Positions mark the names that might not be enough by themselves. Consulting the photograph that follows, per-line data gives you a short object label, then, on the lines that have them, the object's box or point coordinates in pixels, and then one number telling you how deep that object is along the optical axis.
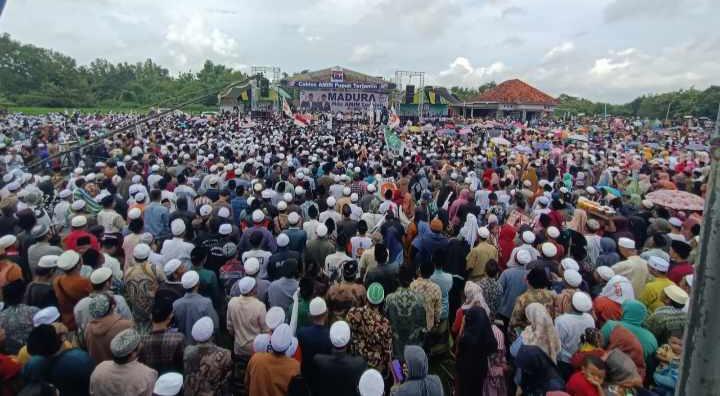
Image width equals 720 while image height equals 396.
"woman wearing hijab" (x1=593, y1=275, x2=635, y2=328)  3.48
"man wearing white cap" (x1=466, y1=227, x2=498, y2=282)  4.66
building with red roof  34.75
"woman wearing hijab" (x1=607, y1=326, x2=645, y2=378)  2.89
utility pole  1.01
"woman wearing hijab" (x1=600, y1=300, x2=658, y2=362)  3.11
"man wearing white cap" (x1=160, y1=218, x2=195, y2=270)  4.58
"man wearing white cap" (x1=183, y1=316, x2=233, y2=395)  2.87
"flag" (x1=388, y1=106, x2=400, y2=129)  15.40
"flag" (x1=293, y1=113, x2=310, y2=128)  16.23
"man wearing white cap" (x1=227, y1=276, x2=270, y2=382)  3.54
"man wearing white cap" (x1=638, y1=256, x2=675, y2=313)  3.86
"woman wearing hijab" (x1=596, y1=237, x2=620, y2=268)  4.95
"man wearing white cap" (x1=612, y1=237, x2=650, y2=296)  4.30
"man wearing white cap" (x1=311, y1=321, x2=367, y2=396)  2.90
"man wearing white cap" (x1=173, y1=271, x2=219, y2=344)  3.51
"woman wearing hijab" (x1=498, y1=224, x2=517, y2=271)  5.30
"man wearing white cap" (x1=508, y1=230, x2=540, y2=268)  4.53
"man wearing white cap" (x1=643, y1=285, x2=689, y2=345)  3.25
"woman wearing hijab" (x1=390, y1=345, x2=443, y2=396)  2.57
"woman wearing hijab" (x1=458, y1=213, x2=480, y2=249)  5.54
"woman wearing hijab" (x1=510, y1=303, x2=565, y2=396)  2.84
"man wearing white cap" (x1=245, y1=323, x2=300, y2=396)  2.83
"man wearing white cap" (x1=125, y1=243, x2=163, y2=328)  3.87
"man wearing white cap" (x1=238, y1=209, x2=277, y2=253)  5.04
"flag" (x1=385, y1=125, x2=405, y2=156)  11.69
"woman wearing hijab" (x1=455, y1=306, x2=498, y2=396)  3.27
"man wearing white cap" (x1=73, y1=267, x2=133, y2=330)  3.40
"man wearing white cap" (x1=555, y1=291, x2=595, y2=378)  3.21
